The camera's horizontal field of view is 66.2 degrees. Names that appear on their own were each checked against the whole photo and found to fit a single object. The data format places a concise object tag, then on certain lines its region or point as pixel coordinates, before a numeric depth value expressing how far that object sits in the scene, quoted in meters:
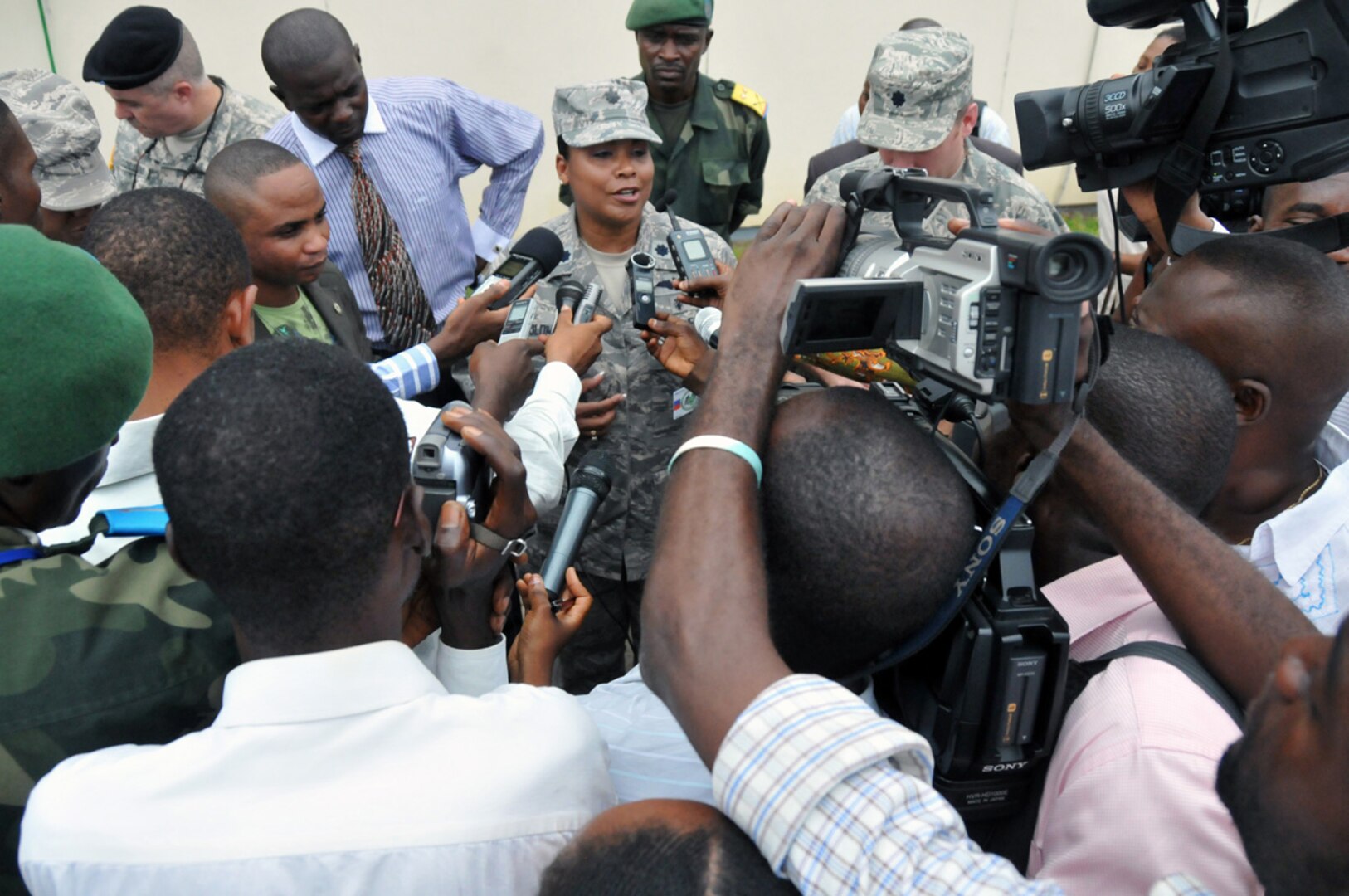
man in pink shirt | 1.10
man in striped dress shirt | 3.32
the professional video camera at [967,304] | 1.15
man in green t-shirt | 2.49
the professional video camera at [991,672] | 1.25
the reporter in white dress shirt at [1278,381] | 1.62
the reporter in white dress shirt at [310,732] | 1.04
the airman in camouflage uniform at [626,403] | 2.93
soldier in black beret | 3.64
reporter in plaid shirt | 0.87
